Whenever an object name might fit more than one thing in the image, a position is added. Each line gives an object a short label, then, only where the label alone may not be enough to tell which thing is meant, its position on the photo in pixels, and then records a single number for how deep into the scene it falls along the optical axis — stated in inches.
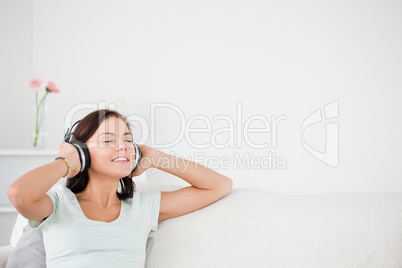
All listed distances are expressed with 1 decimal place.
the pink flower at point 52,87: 127.3
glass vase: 129.6
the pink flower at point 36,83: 125.9
